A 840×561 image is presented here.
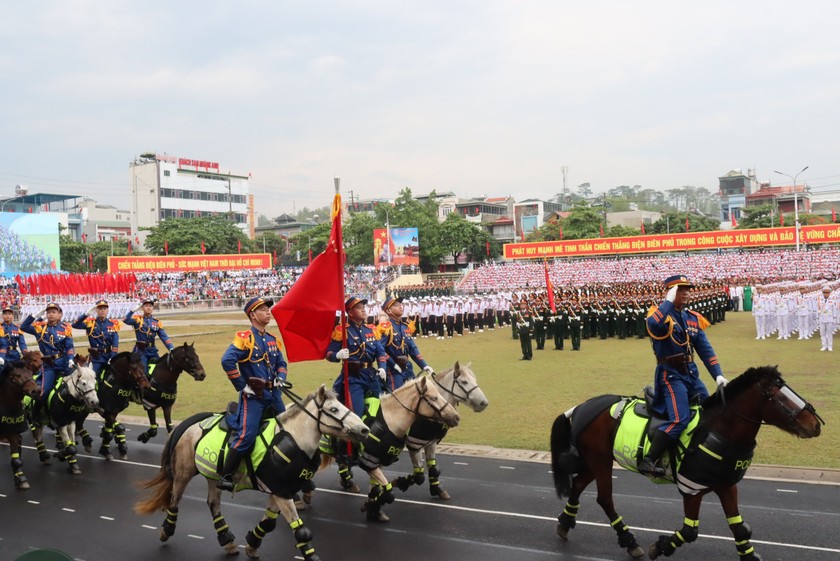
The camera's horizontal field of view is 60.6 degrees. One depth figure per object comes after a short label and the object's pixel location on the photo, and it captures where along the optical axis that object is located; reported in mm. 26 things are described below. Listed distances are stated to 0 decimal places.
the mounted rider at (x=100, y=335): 13141
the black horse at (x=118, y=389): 12023
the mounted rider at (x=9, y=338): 12391
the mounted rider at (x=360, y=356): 9398
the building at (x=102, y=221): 109625
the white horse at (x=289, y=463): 6984
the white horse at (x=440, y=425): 8828
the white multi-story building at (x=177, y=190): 98625
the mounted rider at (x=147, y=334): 13789
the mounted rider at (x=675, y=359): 6807
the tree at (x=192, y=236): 74750
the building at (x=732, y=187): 104250
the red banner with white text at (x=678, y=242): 54488
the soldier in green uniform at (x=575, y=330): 23781
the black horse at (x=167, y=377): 12414
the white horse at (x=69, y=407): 11078
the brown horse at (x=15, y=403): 10195
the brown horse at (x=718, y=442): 6207
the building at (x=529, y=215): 93125
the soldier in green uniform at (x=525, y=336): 21531
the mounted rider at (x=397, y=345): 10407
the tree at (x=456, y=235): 73312
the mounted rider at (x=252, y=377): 7430
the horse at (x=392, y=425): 8266
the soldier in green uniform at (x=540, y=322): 24406
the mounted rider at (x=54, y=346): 12273
